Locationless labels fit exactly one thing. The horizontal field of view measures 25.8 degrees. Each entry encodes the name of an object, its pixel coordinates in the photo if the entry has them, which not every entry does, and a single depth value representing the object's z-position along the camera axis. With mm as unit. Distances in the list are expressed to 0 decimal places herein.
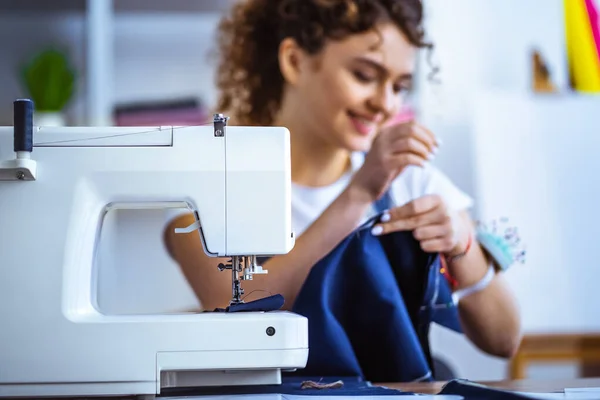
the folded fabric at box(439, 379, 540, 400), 1234
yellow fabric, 2959
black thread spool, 1355
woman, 1708
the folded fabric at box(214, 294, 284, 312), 1385
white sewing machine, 1327
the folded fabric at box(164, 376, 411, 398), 1348
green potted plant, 2636
